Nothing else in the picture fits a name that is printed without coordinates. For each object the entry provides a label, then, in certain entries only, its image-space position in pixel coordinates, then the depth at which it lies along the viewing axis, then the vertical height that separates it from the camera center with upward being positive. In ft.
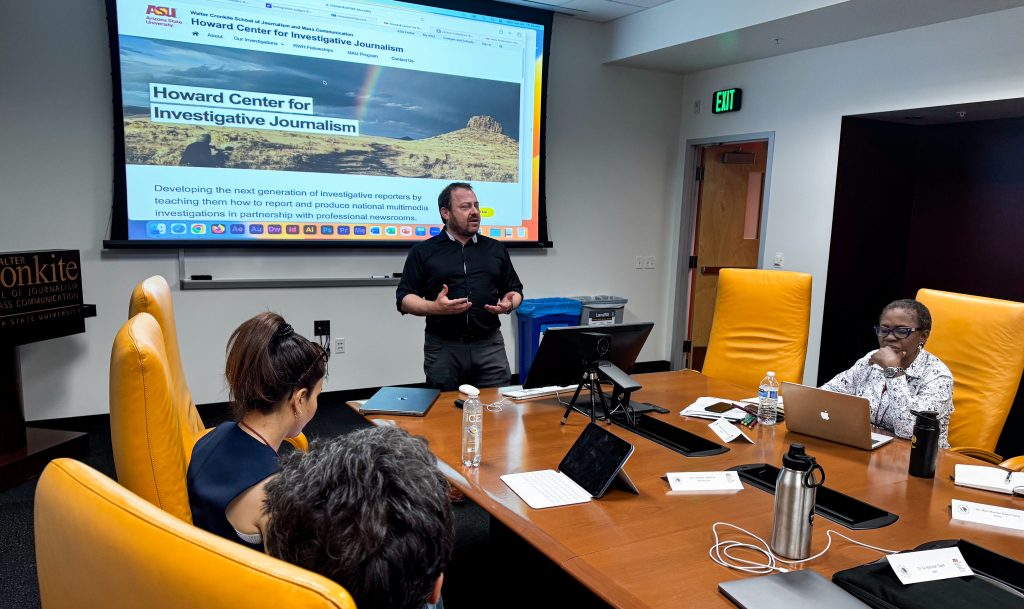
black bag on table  4.09 -2.20
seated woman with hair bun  4.67 -1.61
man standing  10.86 -1.19
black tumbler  6.12 -1.89
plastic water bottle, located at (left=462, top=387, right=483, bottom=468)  6.32 -1.99
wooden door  19.03 +0.37
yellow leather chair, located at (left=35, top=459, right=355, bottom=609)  2.06 -1.16
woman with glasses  7.77 -1.61
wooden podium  10.16 -1.86
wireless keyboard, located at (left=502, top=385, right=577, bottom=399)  8.74 -2.21
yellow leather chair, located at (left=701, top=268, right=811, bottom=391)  10.68 -1.52
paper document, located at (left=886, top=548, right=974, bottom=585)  4.34 -2.15
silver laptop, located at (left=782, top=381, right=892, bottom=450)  6.86 -1.91
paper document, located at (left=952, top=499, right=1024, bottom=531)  5.30 -2.19
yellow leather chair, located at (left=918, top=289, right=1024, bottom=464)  8.20 -1.48
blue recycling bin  16.70 -2.32
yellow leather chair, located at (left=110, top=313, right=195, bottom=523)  4.80 -1.55
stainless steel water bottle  4.63 -1.86
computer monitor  7.77 -1.46
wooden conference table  4.50 -2.27
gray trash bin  17.25 -2.13
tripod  7.68 -1.84
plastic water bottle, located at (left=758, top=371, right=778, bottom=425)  7.85 -1.99
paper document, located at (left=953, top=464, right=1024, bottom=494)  5.95 -2.14
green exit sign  17.30 +3.39
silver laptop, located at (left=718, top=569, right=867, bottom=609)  4.05 -2.21
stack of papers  8.02 -2.18
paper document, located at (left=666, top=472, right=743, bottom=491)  5.91 -2.22
